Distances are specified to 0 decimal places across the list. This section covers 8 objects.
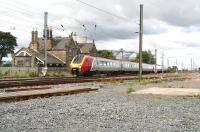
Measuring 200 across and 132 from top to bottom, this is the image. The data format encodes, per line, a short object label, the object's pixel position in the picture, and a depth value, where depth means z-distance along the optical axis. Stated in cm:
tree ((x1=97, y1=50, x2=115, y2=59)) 12562
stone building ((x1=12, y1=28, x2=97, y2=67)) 9019
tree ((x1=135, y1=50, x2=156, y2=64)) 14450
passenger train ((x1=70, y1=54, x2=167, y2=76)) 4488
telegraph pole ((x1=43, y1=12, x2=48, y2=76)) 4947
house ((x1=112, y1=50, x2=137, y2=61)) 14175
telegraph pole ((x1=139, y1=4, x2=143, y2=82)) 3500
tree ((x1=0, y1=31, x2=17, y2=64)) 11075
